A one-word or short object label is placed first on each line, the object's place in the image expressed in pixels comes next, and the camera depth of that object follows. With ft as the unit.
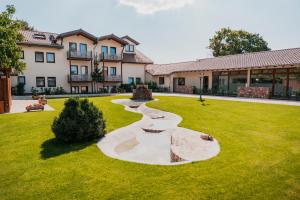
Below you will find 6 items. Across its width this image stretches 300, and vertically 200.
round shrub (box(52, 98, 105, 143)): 26.12
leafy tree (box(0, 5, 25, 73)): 48.40
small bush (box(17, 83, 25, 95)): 92.62
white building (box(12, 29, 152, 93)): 98.58
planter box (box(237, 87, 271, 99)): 81.05
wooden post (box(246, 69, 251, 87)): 90.01
